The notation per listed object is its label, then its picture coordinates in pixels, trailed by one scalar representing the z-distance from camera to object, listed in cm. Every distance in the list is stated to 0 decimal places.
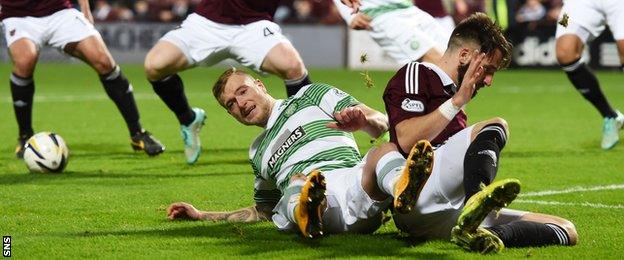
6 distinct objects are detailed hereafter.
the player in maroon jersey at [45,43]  1820
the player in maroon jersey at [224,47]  1690
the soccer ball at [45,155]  1627
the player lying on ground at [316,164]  974
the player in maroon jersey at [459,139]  978
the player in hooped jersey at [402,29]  1864
